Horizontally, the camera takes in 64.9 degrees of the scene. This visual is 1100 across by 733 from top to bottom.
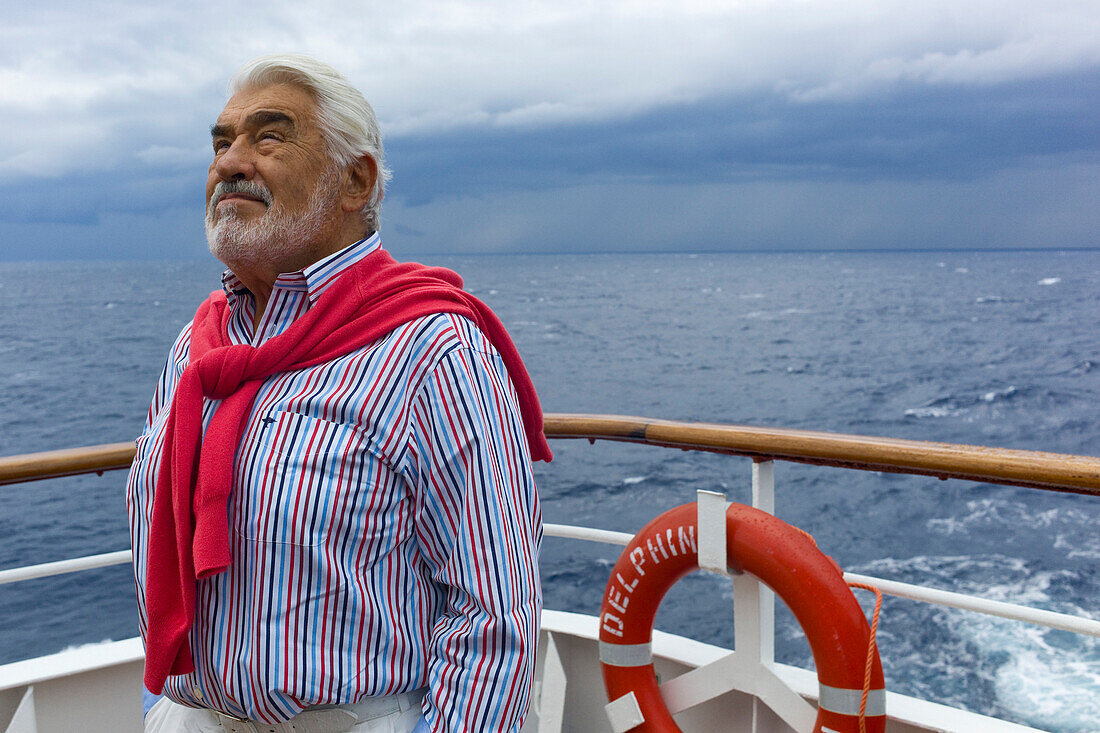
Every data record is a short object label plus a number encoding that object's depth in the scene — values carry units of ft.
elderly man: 2.62
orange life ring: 4.09
